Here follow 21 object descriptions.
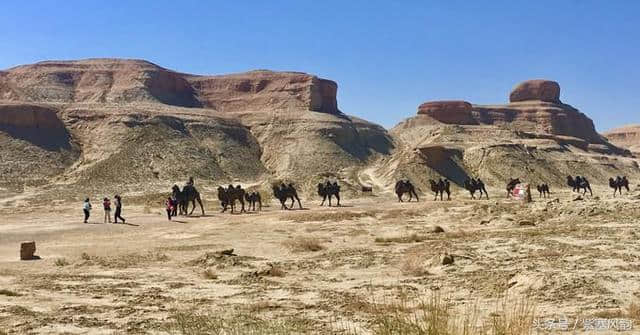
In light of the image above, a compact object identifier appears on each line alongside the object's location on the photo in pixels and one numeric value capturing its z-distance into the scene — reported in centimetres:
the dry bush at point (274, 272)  1350
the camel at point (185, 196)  3369
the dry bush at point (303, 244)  1802
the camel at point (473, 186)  4444
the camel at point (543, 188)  4342
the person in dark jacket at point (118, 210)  2871
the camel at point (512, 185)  4362
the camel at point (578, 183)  4648
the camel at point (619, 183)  4316
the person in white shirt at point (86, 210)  2883
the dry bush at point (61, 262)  1573
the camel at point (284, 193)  3764
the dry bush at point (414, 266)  1263
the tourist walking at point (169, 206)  2997
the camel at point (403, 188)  4275
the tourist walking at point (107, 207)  2898
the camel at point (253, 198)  3741
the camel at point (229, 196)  3588
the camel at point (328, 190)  4059
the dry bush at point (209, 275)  1338
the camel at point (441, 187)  4443
